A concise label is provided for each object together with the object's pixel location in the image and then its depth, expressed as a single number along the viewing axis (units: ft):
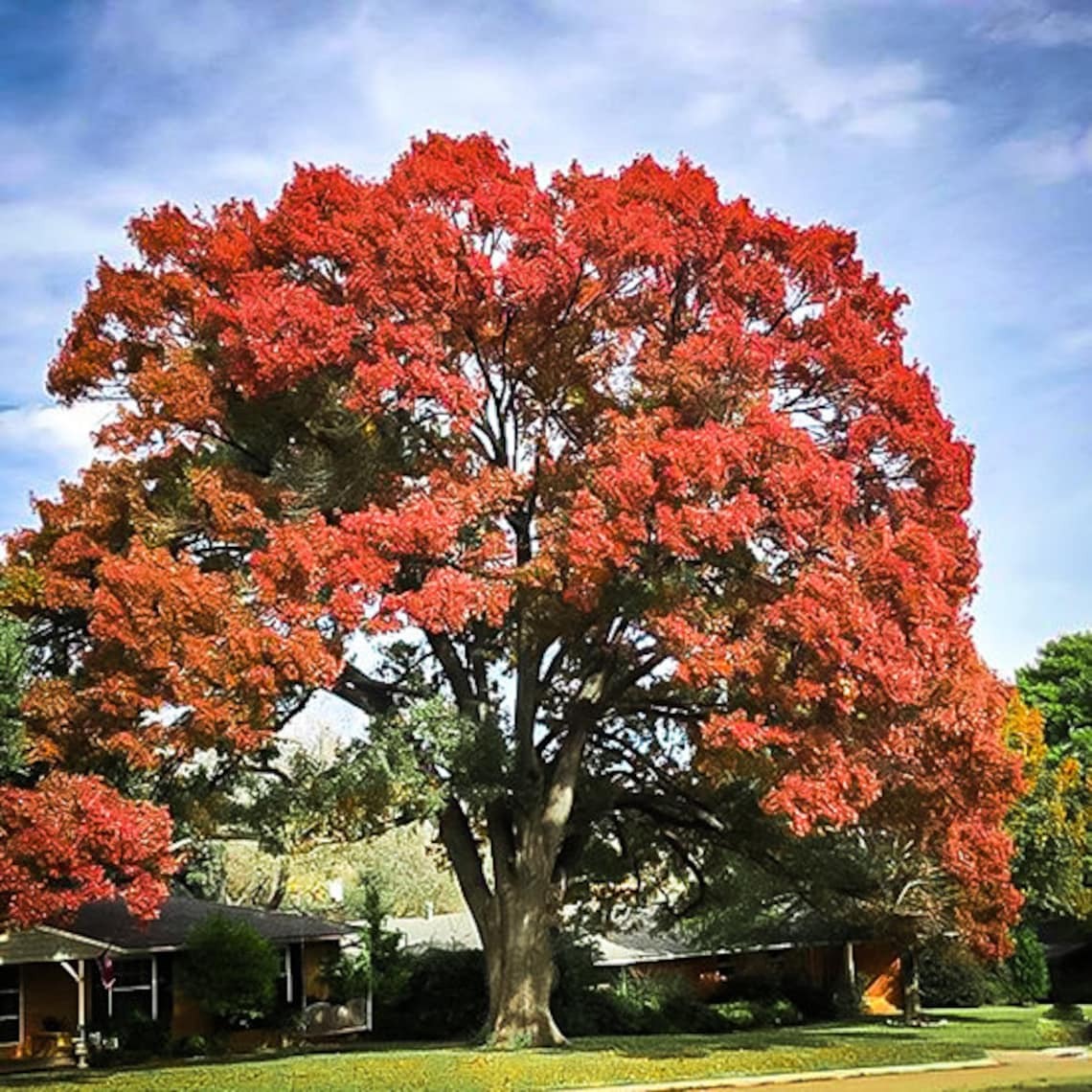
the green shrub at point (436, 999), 113.19
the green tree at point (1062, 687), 197.06
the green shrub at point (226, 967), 104.06
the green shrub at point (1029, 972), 149.28
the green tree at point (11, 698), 77.10
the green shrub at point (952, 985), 143.13
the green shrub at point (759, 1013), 121.29
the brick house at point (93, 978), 95.71
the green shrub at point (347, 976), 116.16
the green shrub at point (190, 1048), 101.91
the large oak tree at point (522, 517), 72.59
